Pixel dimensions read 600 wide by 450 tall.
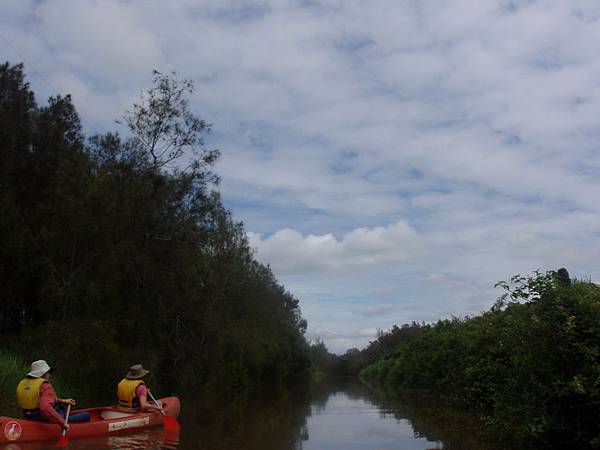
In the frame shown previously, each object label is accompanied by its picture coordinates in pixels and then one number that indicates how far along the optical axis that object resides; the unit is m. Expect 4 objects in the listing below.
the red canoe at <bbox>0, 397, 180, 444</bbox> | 11.30
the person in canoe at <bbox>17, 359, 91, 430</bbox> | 11.97
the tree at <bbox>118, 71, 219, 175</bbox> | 25.72
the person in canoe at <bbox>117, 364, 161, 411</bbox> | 14.46
